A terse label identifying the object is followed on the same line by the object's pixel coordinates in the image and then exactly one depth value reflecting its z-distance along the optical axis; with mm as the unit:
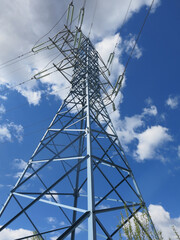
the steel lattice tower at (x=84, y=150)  2699
